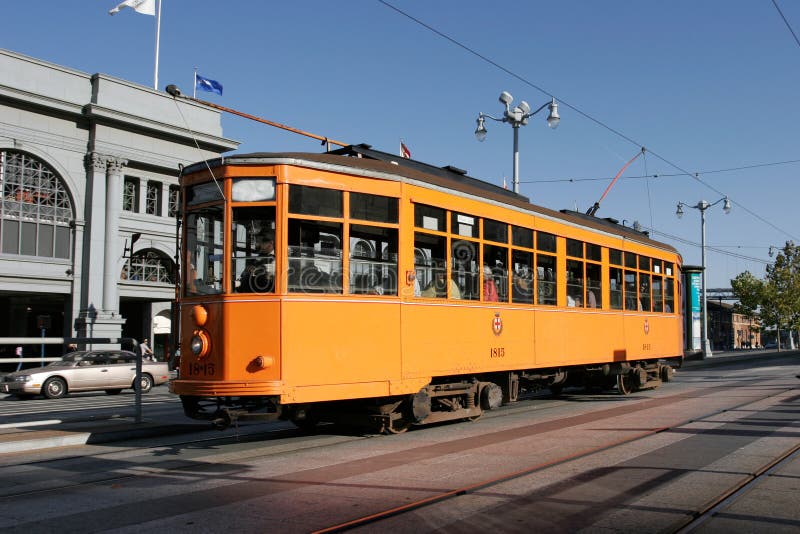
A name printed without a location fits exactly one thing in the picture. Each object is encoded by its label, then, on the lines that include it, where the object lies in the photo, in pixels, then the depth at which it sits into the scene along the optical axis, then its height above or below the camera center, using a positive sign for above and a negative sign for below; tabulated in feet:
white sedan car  63.16 -4.24
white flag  96.73 +42.43
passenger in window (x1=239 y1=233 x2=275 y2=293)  27.50 +2.19
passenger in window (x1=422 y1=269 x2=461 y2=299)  32.27 +1.78
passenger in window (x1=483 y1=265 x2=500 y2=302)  35.47 +1.95
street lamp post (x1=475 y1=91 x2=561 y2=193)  63.26 +18.42
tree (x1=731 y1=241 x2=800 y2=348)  203.31 +9.42
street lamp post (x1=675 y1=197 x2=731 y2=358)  127.65 +18.10
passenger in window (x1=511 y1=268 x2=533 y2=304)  37.83 +2.08
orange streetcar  27.27 +1.53
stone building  99.02 +19.29
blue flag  57.36 +19.18
